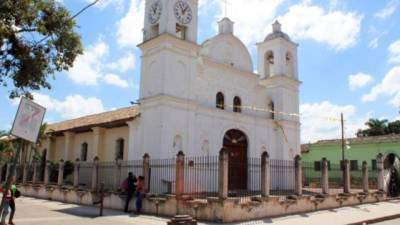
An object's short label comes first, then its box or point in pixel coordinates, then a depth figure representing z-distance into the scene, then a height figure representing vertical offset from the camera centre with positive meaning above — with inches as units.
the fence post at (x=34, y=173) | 943.8 -5.8
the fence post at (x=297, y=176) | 658.2 +0.6
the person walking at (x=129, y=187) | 627.2 -22.9
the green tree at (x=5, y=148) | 1255.5 +72.2
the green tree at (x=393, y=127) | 2175.8 +283.5
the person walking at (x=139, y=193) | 606.3 -31.0
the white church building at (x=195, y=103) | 806.5 +167.2
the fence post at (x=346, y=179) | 797.2 -3.0
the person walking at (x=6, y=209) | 337.6 -40.9
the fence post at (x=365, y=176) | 854.5 +4.1
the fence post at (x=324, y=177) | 731.4 -0.1
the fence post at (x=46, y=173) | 889.4 -4.9
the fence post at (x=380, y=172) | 904.3 +14.2
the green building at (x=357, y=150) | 1406.3 +105.3
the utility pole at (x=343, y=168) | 803.4 +19.6
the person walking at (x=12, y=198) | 439.5 -31.2
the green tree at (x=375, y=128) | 2220.7 +285.8
